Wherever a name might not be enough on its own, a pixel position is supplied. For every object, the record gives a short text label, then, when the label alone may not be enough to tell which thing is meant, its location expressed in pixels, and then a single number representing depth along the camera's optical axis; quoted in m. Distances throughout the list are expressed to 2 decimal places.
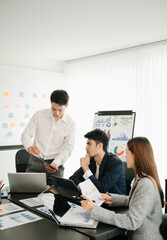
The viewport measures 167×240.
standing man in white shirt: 2.89
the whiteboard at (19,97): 4.84
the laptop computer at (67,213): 1.62
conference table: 1.48
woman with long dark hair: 1.61
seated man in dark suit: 2.29
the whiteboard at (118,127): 3.94
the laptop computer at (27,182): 2.31
